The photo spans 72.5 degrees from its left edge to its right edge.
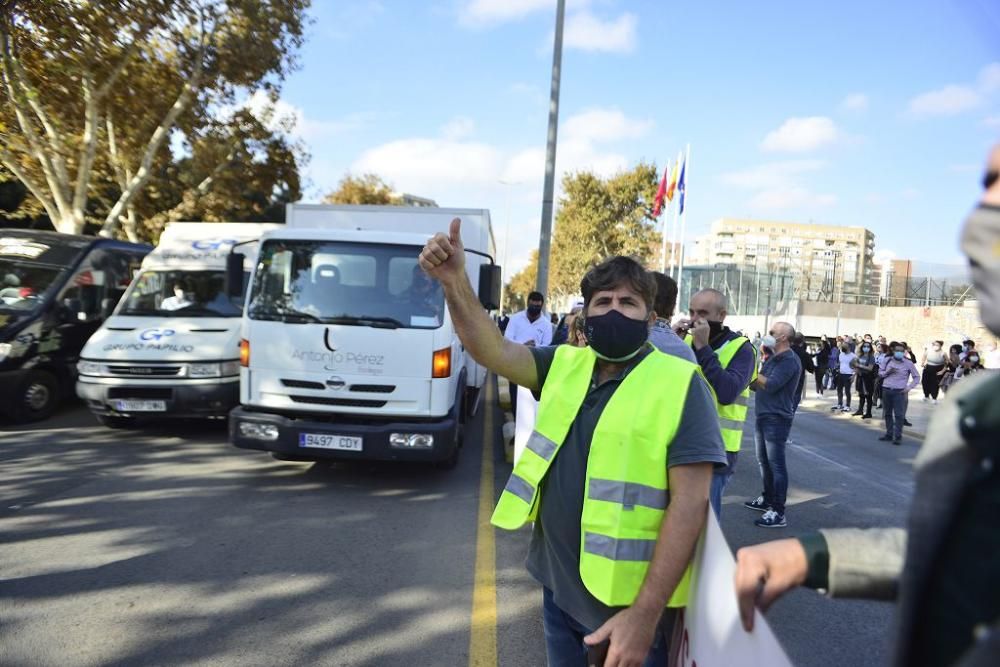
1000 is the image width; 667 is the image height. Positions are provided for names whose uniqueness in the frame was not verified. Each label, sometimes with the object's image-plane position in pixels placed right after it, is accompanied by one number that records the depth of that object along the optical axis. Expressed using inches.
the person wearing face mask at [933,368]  668.1
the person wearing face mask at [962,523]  30.3
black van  339.9
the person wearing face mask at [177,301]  355.6
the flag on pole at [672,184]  1214.3
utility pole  548.7
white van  311.3
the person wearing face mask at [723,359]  180.9
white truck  248.4
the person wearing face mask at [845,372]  646.2
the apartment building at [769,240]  4530.8
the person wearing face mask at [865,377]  598.2
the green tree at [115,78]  475.8
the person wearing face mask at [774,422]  240.1
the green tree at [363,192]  1573.6
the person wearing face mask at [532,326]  401.7
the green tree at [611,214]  1472.7
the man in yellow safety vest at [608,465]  71.6
